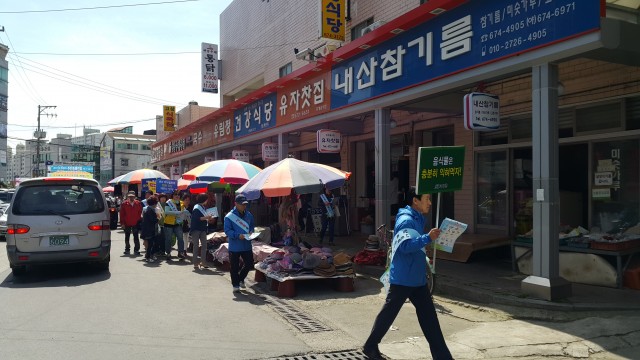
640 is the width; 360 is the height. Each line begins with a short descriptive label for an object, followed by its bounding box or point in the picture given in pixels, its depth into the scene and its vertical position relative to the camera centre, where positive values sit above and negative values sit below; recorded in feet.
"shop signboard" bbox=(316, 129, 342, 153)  43.14 +3.68
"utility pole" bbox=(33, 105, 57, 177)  184.80 +19.10
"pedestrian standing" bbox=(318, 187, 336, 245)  43.28 -2.80
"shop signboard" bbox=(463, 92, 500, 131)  26.48 +3.86
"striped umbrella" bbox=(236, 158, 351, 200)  29.96 +0.11
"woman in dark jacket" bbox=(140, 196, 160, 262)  38.75 -3.46
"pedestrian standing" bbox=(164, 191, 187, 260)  38.60 -3.39
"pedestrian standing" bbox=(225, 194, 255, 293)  26.37 -3.11
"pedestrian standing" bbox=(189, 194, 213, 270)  34.94 -3.36
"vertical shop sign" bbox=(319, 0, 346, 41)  47.37 +15.99
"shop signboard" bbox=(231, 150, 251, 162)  63.98 +3.59
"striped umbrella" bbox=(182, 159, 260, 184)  40.47 +0.82
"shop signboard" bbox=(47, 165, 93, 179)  89.26 +2.66
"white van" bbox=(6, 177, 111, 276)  29.01 -2.51
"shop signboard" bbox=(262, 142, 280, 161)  53.70 +3.40
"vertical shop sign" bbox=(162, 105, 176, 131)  103.81 +13.80
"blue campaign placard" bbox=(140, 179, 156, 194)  60.90 -0.39
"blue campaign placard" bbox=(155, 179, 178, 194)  55.67 -0.47
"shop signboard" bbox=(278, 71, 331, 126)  41.73 +7.66
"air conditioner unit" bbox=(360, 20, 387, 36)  42.13 +13.58
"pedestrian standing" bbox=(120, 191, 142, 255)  43.32 -3.13
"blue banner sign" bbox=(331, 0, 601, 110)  21.31 +7.51
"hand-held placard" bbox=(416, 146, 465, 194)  19.39 +0.54
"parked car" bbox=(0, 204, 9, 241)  58.65 -5.18
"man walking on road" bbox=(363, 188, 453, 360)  15.10 -3.33
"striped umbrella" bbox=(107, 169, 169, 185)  65.41 +0.80
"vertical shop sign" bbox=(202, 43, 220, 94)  82.53 +19.29
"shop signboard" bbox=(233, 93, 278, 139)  51.83 +7.56
